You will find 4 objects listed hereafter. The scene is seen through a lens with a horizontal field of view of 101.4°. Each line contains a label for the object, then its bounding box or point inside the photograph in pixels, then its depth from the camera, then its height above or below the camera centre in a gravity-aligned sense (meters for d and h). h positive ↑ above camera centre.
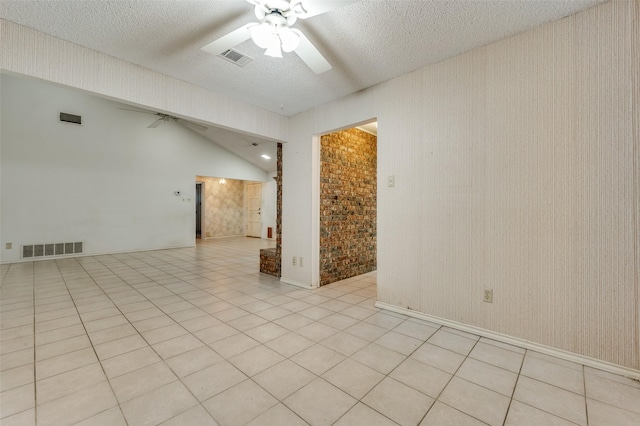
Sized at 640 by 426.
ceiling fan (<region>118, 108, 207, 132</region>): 6.35 +2.54
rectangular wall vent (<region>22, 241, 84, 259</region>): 5.36 -0.75
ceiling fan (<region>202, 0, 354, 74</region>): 1.62 +1.27
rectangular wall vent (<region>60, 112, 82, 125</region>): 5.74 +2.14
